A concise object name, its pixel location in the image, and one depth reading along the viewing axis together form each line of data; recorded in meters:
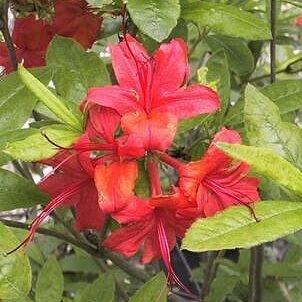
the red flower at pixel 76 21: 0.30
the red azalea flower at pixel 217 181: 0.23
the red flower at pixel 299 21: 0.41
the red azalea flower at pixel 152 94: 0.22
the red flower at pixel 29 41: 0.30
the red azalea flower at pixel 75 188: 0.23
